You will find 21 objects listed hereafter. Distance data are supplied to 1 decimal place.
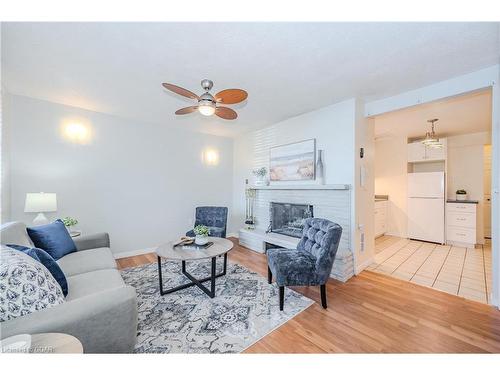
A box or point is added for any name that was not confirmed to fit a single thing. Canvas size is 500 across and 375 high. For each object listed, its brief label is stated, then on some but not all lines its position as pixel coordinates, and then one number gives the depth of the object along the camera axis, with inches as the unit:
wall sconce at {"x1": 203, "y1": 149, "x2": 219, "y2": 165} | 185.3
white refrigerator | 168.6
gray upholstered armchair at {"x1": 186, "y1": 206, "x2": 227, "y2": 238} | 156.1
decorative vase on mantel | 127.0
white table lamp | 100.0
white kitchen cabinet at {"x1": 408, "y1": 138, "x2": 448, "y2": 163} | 173.3
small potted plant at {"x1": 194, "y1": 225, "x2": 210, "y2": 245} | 100.1
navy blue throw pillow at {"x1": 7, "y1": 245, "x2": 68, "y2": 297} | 54.7
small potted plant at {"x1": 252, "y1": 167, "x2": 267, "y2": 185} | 166.4
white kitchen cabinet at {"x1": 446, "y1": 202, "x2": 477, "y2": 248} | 156.4
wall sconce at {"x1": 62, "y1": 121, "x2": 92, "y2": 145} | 122.8
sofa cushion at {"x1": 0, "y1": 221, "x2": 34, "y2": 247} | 63.9
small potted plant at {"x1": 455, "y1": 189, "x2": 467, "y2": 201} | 174.2
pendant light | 150.4
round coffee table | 86.6
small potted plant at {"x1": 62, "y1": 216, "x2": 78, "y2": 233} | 109.8
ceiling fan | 71.7
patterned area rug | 62.9
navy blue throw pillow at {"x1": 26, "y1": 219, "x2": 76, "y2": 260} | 82.0
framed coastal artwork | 134.2
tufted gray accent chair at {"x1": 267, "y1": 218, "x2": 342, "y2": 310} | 80.4
